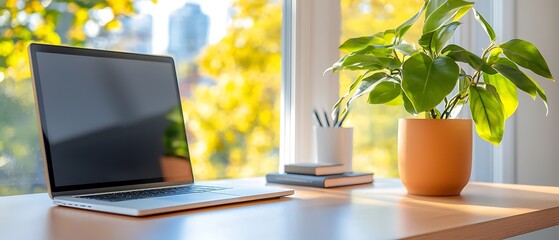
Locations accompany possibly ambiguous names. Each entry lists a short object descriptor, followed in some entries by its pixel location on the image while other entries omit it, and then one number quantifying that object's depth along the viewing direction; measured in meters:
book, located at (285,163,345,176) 1.60
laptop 1.21
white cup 1.76
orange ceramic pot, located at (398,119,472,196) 1.42
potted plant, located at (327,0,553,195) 1.37
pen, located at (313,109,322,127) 1.82
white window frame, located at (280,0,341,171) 1.98
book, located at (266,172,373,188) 1.56
